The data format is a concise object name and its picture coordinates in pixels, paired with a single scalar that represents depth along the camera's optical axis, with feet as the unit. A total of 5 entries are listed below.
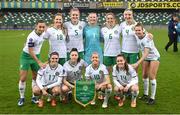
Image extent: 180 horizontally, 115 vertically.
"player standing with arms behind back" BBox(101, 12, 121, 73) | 26.05
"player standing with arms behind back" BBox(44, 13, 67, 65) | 25.04
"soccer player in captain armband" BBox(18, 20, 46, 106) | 24.13
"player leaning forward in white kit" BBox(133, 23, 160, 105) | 24.49
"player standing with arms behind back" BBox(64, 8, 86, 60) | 25.81
